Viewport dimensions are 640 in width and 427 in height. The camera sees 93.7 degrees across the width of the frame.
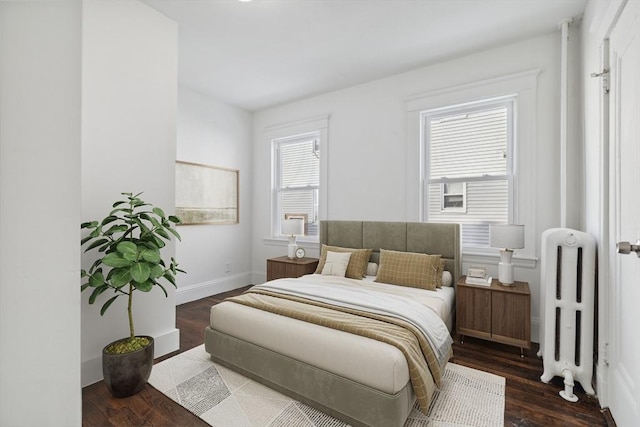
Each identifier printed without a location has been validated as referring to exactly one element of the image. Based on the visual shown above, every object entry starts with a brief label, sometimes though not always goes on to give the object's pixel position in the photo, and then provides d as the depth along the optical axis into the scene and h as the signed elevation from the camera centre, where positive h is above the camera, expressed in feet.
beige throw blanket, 5.63 -2.35
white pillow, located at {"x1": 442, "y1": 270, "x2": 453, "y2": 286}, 10.12 -2.14
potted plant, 6.30 -1.37
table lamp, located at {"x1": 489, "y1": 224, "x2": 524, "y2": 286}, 8.85 -0.79
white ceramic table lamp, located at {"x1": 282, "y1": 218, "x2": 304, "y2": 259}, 13.61 -0.69
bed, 5.42 -2.81
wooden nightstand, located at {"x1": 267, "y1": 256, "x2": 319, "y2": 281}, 12.75 -2.29
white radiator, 6.82 -2.11
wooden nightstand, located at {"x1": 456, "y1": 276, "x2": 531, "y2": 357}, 8.45 -2.84
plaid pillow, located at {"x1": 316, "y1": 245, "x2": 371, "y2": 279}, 11.09 -1.79
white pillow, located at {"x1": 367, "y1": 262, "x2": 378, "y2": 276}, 11.46 -2.07
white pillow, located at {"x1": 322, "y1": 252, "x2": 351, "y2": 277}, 11.14 -1.84
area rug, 5.90 -4.03
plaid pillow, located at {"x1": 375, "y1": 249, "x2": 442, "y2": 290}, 9.64 -1.81
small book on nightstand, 9.19 -2.02
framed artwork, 13.04 +0.96
